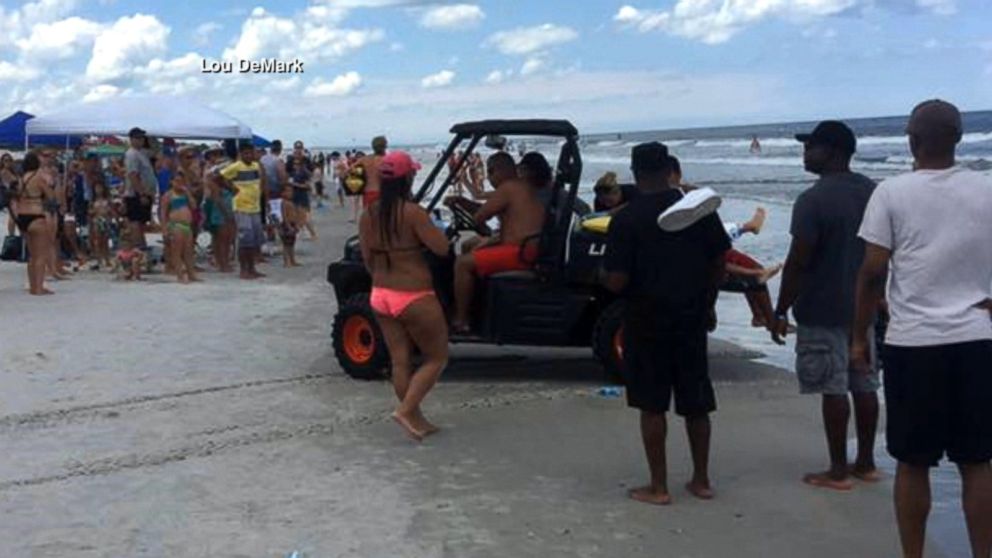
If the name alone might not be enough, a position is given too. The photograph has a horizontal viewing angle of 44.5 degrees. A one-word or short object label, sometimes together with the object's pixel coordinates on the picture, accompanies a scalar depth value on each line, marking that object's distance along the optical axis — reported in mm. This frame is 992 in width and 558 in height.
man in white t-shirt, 4152
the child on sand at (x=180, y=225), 14086
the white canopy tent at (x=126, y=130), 16594
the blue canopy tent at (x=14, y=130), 20562
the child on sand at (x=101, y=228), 15762
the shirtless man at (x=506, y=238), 8016
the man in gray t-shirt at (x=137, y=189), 14781
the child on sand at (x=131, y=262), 14484
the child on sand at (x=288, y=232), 16406
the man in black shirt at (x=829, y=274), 5574
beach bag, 14977
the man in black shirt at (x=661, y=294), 5457
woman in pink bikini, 6613
